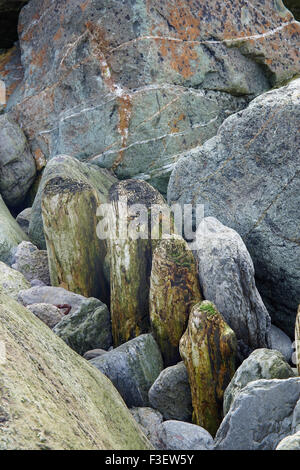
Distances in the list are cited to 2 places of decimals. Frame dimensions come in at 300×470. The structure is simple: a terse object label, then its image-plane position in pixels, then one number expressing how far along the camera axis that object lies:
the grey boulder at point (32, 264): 6.60
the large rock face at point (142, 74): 8.20
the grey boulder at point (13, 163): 8.90
